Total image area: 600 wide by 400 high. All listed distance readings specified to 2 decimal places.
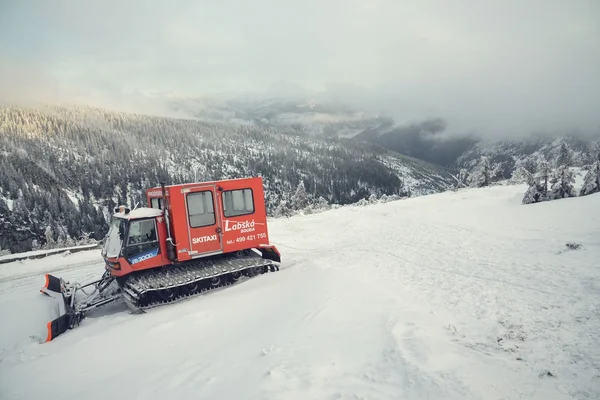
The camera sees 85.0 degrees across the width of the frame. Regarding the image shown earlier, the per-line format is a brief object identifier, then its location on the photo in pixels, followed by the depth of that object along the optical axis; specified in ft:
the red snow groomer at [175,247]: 32.48
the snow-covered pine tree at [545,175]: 68.83
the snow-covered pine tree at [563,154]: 183.75
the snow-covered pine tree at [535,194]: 67.10
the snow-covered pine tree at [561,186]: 68.90
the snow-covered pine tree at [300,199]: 168.25
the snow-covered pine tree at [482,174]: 157.38
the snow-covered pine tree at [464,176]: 193.43
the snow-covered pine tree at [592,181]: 74.59
